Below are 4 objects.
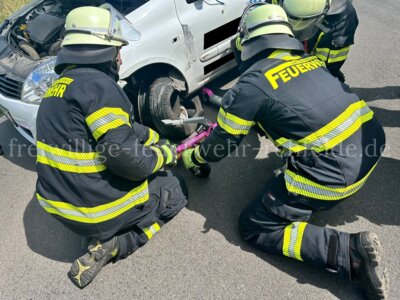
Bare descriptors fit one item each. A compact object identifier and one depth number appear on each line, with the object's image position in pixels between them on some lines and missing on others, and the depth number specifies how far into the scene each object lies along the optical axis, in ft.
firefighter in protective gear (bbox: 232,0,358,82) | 9.08
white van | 10.48
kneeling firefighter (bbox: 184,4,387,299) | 7.30
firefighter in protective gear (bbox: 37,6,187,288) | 7.06
